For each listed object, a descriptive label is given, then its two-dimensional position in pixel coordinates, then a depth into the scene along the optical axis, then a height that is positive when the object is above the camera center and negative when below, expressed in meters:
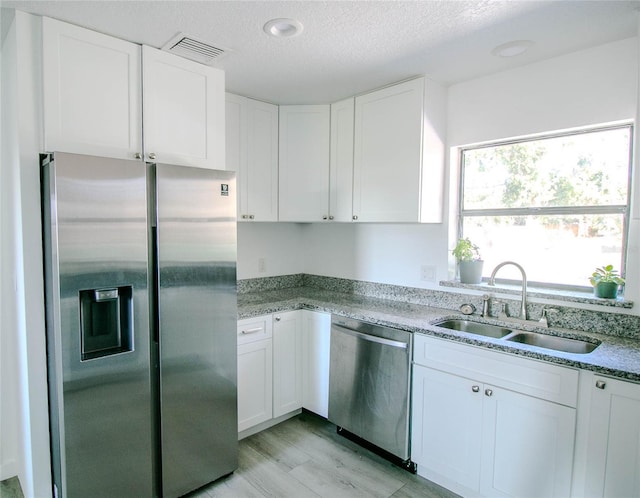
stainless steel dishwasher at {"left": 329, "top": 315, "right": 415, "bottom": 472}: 2.23 -0.98
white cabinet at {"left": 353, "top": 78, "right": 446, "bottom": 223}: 2.45 +0.48
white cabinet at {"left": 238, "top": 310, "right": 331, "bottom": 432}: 2.48 -0.97
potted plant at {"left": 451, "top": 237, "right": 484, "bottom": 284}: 2.54 -0.24
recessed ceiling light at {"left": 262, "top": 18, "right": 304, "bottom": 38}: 1.75 +0.91
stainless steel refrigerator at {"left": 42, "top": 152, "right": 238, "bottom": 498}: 1.62 -0.48
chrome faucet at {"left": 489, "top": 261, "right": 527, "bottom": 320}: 2.20 -0.37
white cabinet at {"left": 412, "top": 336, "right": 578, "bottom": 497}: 1.70 -0.94
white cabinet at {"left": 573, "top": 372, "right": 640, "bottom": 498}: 1.51 -0.84
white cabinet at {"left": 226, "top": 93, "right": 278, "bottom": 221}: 2.71 +0.50
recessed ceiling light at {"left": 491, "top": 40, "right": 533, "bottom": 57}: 1.96 +0.93
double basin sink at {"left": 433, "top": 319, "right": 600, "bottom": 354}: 1.98 -0.60
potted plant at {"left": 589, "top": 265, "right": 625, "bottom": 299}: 2.02 -0.28
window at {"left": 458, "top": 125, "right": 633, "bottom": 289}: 2.12 +0.15
